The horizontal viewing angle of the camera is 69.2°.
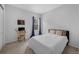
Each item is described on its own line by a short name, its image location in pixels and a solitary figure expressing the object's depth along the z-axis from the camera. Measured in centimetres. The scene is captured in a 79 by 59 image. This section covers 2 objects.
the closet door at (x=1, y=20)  184
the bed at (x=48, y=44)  152
